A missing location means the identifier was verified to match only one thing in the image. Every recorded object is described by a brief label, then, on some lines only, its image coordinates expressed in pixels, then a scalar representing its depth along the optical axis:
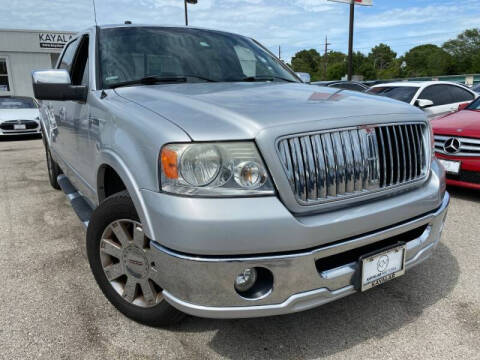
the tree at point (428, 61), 83.44
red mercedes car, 4.45
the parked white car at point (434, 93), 8.20
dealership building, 21.56
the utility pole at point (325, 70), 83.75
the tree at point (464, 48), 84.88
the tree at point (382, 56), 105.39
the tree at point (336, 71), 85.73
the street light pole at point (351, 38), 13.39
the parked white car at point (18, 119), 11.33
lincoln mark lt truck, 1.71
